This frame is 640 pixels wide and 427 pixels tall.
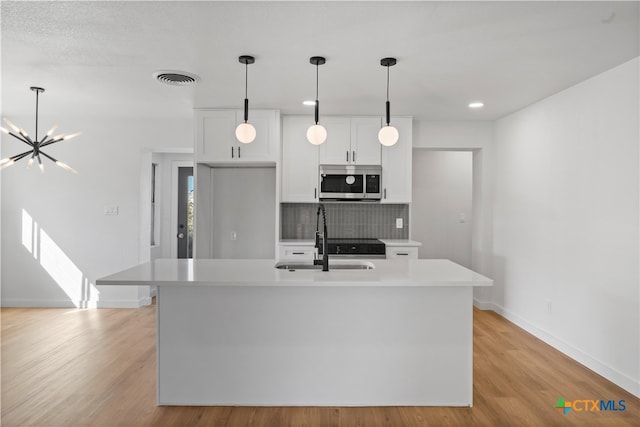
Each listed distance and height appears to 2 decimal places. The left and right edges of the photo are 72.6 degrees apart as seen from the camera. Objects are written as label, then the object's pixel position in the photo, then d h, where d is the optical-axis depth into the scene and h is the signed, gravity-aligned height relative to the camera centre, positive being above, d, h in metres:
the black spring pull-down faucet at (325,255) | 2.86 -0.26
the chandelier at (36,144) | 4.05 +0.70
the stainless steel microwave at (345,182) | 5.06 +0.40
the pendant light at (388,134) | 3.23 +0.62
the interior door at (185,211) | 6.48 +0.06
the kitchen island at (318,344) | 2.82 -0.83
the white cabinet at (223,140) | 4.79 +0.83
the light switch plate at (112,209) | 5.47 +0.07
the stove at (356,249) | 4.85 -0.36
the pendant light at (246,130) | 3.13 +0.62
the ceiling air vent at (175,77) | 3.53 +1.15
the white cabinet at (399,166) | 5.09 +0.60
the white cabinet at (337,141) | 5.06 +0.88
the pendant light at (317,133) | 3.17 +0.61
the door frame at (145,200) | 5.46 +0.18
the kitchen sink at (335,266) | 3.29 -0.37
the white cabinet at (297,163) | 5.09 +0.62
